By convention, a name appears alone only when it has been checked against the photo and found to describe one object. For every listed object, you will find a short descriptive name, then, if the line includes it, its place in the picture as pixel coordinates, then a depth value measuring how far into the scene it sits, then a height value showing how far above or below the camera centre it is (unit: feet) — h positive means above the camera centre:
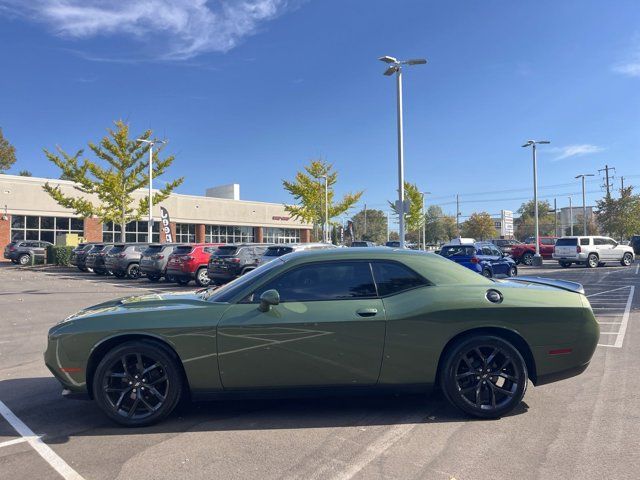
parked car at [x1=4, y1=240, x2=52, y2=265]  106.32 +0.64
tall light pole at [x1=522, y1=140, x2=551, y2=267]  112.06 +18.08
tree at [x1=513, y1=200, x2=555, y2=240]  330.54 +17.10
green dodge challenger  14.25 -2.58
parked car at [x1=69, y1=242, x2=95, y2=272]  87.97 +0.09
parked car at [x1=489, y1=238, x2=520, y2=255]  112.16 +0.68
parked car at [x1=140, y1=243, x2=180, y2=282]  65.16 -0.86
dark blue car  61.36 -1.27
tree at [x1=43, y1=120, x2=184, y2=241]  104.42 +16.12
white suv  89.97 -0.95
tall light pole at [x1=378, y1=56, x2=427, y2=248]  62.69 +14.86
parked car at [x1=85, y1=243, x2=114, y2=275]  78.70 -0.75
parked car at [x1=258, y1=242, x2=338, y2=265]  55.11 +0.20
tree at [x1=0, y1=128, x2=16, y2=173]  208.66 +40.58
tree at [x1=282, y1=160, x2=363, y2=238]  144.46 +16.69
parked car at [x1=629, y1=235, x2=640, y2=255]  125.26 +0.41
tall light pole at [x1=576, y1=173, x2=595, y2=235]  168.52 +20.72
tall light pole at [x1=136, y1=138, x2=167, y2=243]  100.88 +17.49
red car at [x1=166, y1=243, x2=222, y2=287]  59.77 -1.30
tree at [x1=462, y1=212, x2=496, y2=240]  270.05 +11.06
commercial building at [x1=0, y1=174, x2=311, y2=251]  123.95 +9.38
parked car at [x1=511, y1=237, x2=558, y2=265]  107.14 -1.35
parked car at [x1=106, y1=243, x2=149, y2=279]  74.02 -0.88
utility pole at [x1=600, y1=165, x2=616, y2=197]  209.97 +28.84
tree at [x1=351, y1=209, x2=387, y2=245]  338.54 +16.95
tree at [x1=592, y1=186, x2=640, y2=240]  159.84 +9.51
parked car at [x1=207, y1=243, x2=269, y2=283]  53.78 -1.03
